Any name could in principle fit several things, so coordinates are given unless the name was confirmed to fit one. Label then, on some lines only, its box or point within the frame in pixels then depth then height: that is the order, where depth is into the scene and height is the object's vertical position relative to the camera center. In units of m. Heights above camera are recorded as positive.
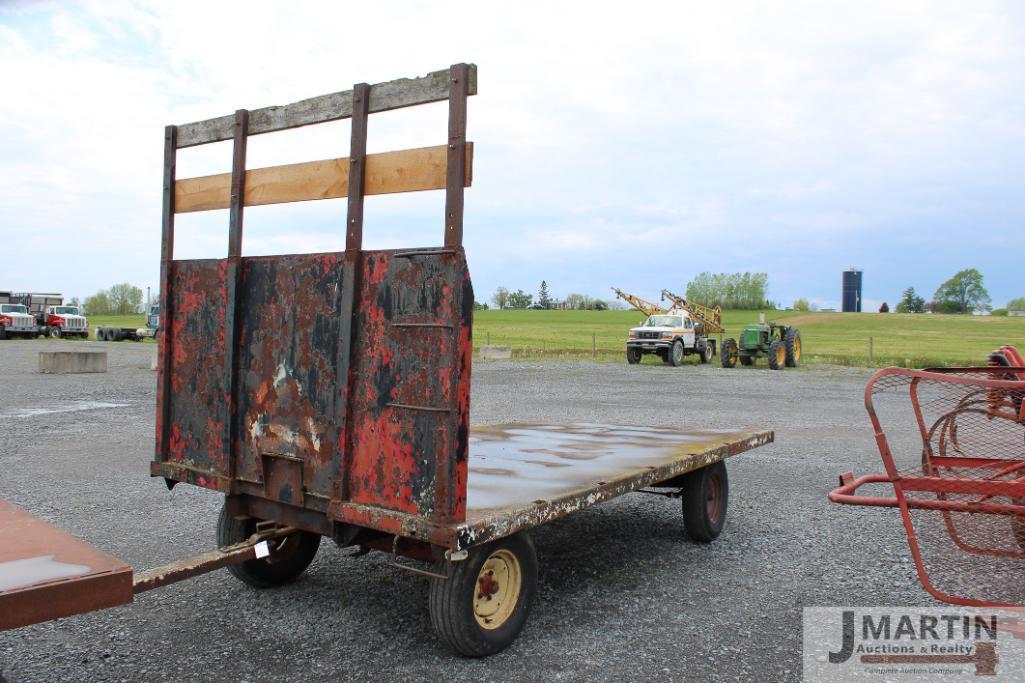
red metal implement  4.14 -0.69
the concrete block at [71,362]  21.03 -1.23
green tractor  28.66 -0.15
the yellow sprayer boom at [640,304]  35.91 +1.54
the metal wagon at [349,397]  3.33 -0.34
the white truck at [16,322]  40.69 -0.38
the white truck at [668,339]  29.42 -0.02
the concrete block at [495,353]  30.39 -0.81
